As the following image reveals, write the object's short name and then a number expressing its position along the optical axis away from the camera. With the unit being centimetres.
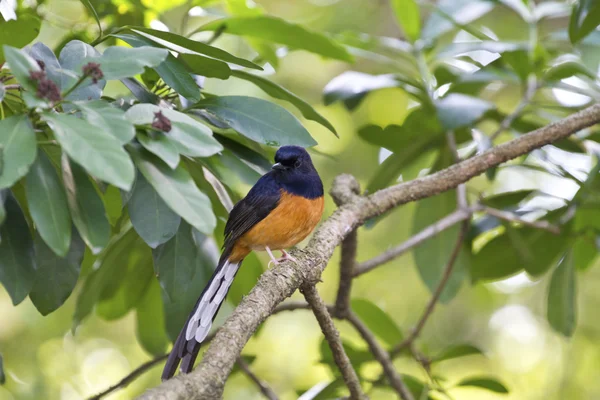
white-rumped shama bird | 523
